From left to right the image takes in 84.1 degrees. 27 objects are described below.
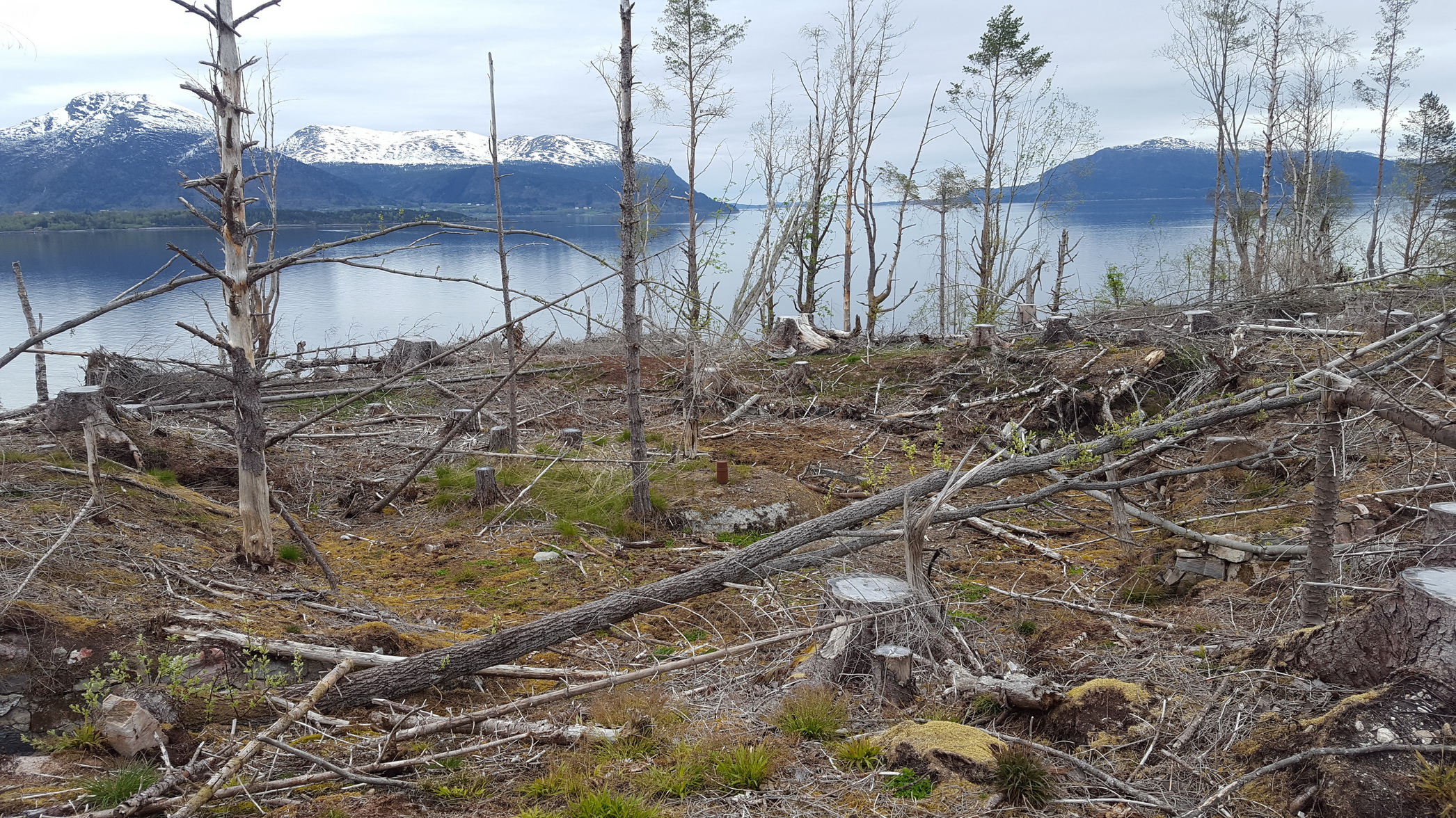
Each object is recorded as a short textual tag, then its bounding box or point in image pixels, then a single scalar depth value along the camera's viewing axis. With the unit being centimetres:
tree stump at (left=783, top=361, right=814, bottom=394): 1345
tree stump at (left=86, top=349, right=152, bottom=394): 989
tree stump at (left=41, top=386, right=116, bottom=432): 727
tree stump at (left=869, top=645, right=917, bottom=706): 398
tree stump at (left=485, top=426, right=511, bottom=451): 967
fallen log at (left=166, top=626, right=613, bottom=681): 412
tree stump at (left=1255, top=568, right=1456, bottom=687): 290
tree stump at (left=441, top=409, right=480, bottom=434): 977
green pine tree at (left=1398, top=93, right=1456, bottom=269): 3112
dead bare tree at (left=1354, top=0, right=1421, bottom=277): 2766
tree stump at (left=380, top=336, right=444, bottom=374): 1472
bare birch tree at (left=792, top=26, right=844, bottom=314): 2036
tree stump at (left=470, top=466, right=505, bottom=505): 817
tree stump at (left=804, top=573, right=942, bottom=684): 421
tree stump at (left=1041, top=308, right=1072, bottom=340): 1269
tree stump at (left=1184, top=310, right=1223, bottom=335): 1170
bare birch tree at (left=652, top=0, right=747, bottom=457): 2183
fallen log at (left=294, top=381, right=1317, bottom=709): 412
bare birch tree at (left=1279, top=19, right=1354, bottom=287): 1939
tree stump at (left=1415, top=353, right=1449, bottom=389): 726
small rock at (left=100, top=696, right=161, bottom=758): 337
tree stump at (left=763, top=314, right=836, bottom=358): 1571
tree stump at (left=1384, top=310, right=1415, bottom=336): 908
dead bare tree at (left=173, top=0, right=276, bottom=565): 422
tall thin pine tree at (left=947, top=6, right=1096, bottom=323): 2531
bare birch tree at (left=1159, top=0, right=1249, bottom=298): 2342
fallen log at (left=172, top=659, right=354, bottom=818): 289
